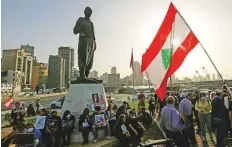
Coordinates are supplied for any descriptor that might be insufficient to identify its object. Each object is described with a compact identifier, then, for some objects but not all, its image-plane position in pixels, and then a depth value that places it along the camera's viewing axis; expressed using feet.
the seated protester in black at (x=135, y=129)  15.58
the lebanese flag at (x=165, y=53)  15.65
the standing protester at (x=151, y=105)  34.45
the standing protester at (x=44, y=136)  17.21
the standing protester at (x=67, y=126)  18.18
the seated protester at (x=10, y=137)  12.78
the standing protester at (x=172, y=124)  11.90
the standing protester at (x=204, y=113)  18.23
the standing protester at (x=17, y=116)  18.71
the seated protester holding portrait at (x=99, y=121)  18.92
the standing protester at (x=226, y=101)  16.02
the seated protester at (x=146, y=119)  18.28
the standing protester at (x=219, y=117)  15.05
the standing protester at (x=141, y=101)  31.54
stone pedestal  20.90
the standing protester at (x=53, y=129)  17.16
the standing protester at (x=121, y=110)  19.53
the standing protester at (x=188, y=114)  17.12
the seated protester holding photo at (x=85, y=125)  18.27
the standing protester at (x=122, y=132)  15.26
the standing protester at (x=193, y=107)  21.81
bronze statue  22.34
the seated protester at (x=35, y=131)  13.70
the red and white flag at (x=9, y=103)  27.96
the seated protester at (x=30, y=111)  39.88
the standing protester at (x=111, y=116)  19.97
